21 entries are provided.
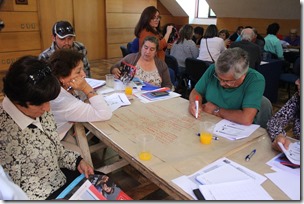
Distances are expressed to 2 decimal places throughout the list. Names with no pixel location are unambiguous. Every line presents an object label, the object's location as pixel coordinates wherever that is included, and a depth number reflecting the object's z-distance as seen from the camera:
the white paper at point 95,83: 2.38
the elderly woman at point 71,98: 1.66
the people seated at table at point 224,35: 5.92
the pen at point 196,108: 1.75
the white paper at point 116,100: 1.95
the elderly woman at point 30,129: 1.10
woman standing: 3.18
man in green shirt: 1.63
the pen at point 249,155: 1.25
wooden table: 1.16
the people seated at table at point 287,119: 1.44
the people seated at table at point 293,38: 6.03
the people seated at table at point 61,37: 2.57
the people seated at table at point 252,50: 3.61
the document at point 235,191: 0.99
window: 8.16
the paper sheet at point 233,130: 1.48
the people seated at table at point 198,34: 6.07
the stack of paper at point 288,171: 1.04
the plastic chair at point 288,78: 4.09
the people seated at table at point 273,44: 4.75
